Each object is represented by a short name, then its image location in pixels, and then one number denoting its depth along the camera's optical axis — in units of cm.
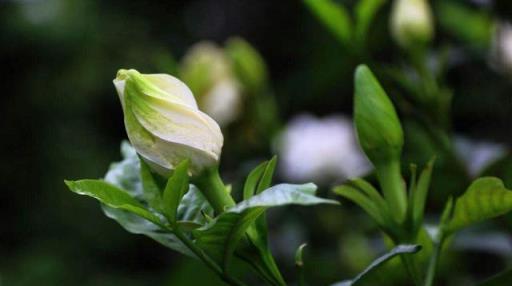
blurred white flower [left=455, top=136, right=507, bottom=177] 97
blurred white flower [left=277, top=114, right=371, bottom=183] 119
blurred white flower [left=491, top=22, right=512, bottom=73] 96
